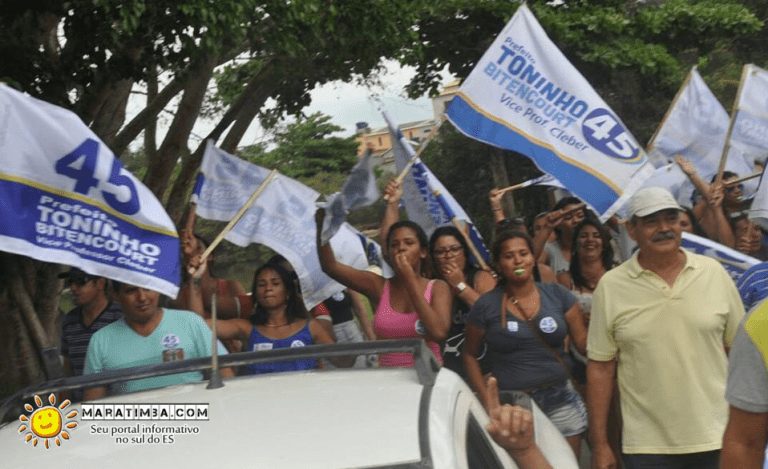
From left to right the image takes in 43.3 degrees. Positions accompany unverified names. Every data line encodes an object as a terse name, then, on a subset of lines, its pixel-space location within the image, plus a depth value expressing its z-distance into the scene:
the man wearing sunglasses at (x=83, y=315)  5.08
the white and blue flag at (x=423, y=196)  6.56
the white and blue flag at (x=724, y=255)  5.27
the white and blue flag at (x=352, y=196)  5.52
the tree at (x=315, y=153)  27.66
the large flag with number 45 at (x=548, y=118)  5.55
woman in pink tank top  4.79
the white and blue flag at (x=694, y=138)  7.32
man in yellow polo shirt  3.64
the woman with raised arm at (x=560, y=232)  6.52
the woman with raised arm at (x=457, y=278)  5.07
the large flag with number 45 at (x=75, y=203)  4.00
